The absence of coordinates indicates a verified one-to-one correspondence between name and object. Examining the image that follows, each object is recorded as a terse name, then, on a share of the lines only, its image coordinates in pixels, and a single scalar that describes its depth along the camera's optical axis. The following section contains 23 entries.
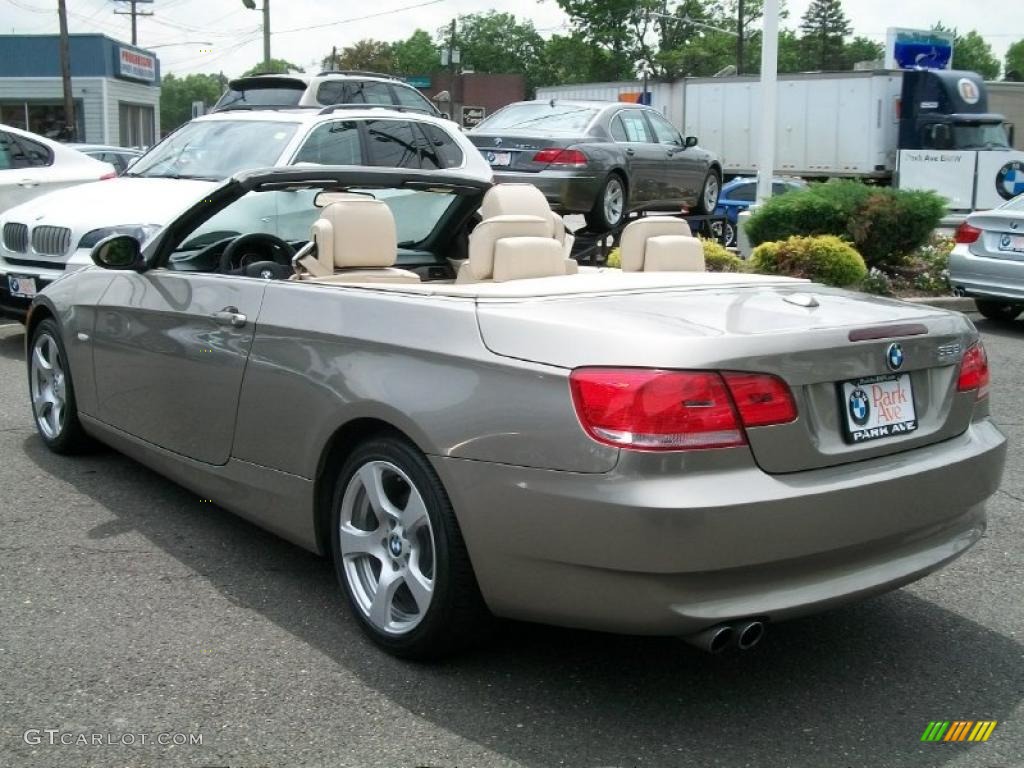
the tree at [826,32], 109.12
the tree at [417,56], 123.12
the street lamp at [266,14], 39.94
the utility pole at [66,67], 34.25
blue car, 21.89
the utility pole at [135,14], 63.94
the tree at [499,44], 110.88
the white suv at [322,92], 13.73
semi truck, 23.41
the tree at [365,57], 77.12
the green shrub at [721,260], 12.03
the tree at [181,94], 161.12
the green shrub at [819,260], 11.73
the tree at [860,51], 113.69
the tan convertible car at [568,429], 3.07
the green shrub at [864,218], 12.95
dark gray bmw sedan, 13.09
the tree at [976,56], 140.12
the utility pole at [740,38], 57.62
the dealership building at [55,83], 40.91
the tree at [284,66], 73.19
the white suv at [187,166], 8.69
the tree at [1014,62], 138.25
